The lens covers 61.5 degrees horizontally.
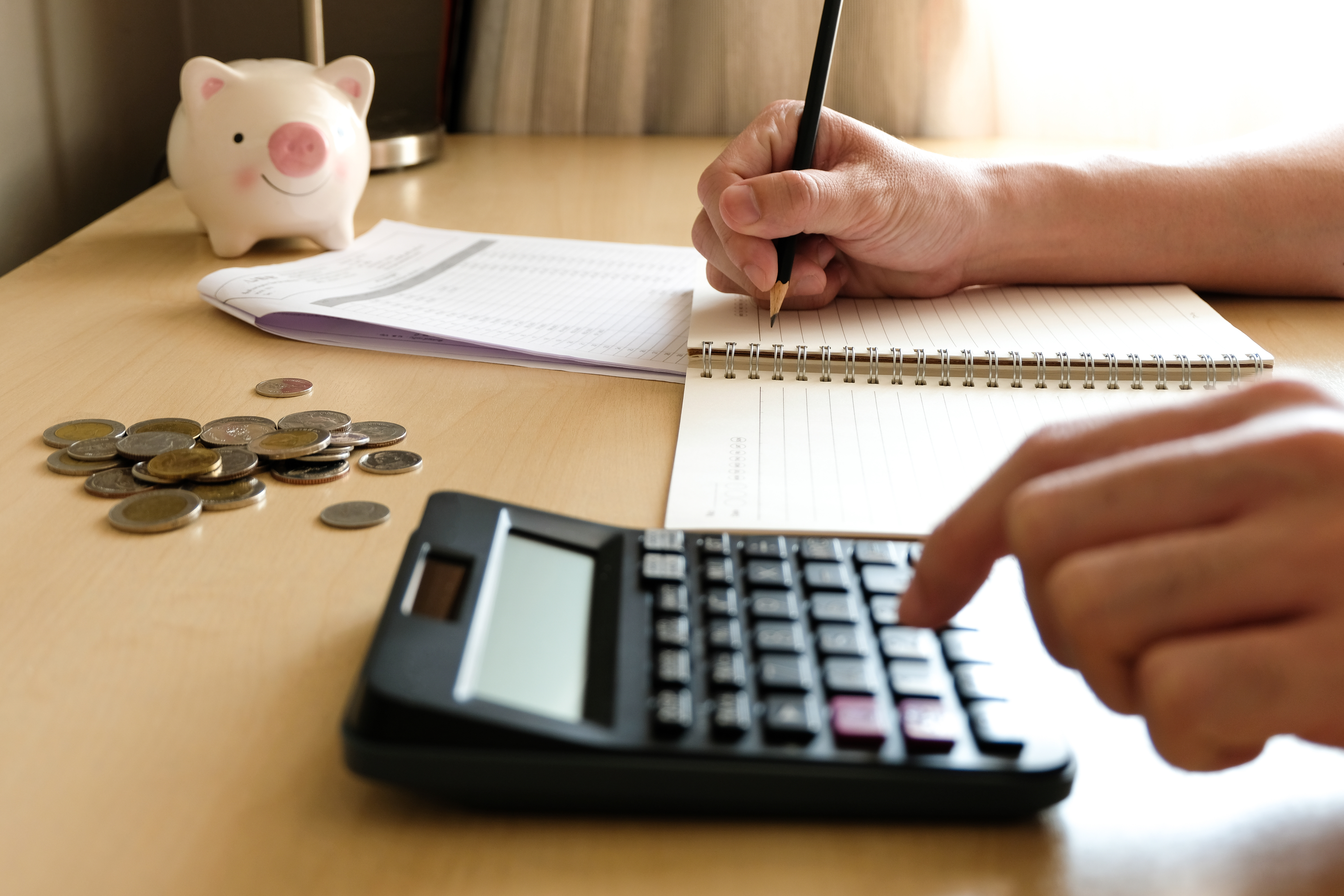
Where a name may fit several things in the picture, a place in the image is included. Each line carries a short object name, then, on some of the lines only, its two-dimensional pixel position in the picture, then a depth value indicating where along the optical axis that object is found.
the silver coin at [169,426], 0.58
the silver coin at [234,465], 0.53
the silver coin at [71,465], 0.54
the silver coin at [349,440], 0.57
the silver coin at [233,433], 0.57
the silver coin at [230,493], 0.51
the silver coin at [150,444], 0.55
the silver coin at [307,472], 0.54
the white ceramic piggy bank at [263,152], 0.88
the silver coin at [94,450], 0.55
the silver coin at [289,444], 0.55
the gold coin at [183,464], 0.53
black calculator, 0.31
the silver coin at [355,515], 0.50
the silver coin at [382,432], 0.58
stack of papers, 0.72
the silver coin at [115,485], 0.52
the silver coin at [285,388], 0.65
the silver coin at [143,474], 0.52
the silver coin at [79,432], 0.57
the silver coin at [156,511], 0.48
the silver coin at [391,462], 0.55
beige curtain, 1.51
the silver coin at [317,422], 0.59
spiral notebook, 0.52
